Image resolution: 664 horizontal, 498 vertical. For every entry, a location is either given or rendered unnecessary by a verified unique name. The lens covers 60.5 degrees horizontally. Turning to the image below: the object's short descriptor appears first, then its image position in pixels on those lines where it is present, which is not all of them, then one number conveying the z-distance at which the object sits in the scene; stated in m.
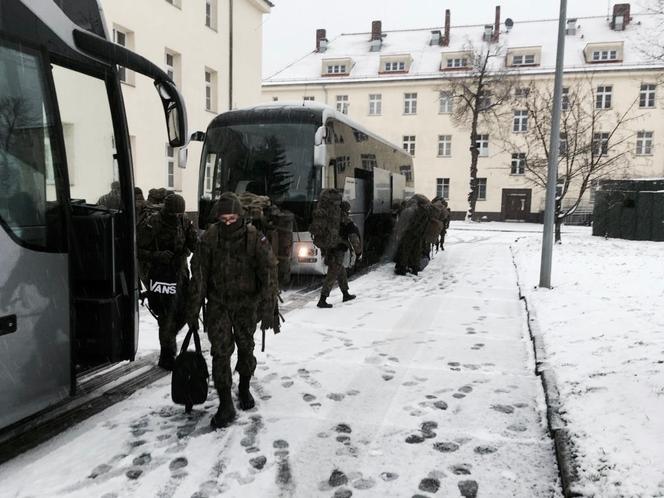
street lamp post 9.75
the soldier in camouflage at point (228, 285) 4.34
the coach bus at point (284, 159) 10.57
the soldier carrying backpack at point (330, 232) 9.05
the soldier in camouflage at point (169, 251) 5.47
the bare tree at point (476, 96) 39.25
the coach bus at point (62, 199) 3.62
